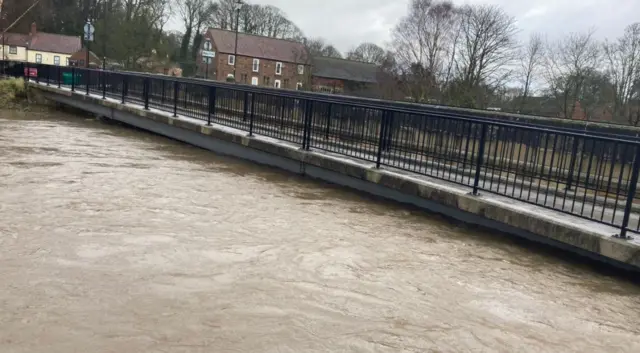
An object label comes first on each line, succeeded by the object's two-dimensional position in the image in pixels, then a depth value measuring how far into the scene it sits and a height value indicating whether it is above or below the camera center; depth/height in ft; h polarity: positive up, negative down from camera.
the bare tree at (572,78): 116.16 +7.98
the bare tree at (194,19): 263.90 +29.30
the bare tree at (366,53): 293.64 +22.78
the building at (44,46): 262.47 +8.30
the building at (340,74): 253.65 +8.88
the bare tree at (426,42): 142.82 +16.13
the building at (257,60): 249.14 +11.65
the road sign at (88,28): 108.64 +7.98
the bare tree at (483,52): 127.13 +13.11
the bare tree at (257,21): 269.03 +33.46
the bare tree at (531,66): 142.04 +11.81
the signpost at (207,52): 105.50 +5.30
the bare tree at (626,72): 105.40 +9.71
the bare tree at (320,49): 289.33 +23.37
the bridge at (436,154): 20.62 -3.33
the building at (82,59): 230.68 +3.74
